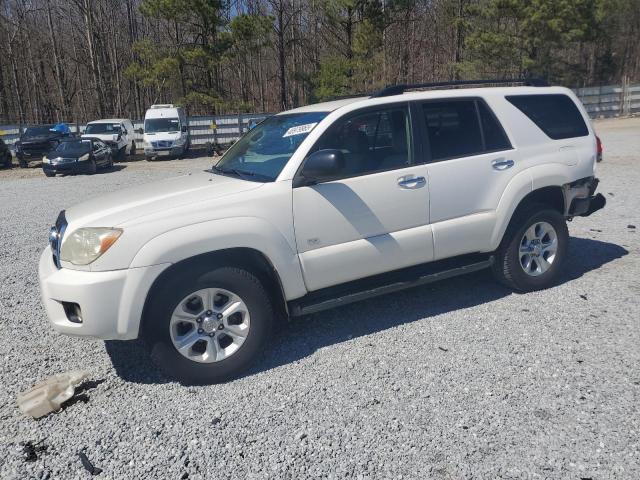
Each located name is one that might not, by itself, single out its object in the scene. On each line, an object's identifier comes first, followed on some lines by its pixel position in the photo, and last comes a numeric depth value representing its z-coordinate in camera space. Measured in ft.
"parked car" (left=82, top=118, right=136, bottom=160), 76.79
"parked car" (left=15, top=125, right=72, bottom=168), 72.38
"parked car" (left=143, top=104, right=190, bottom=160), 77.36
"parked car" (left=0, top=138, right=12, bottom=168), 71.10
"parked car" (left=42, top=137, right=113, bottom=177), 59.62
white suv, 11.14
